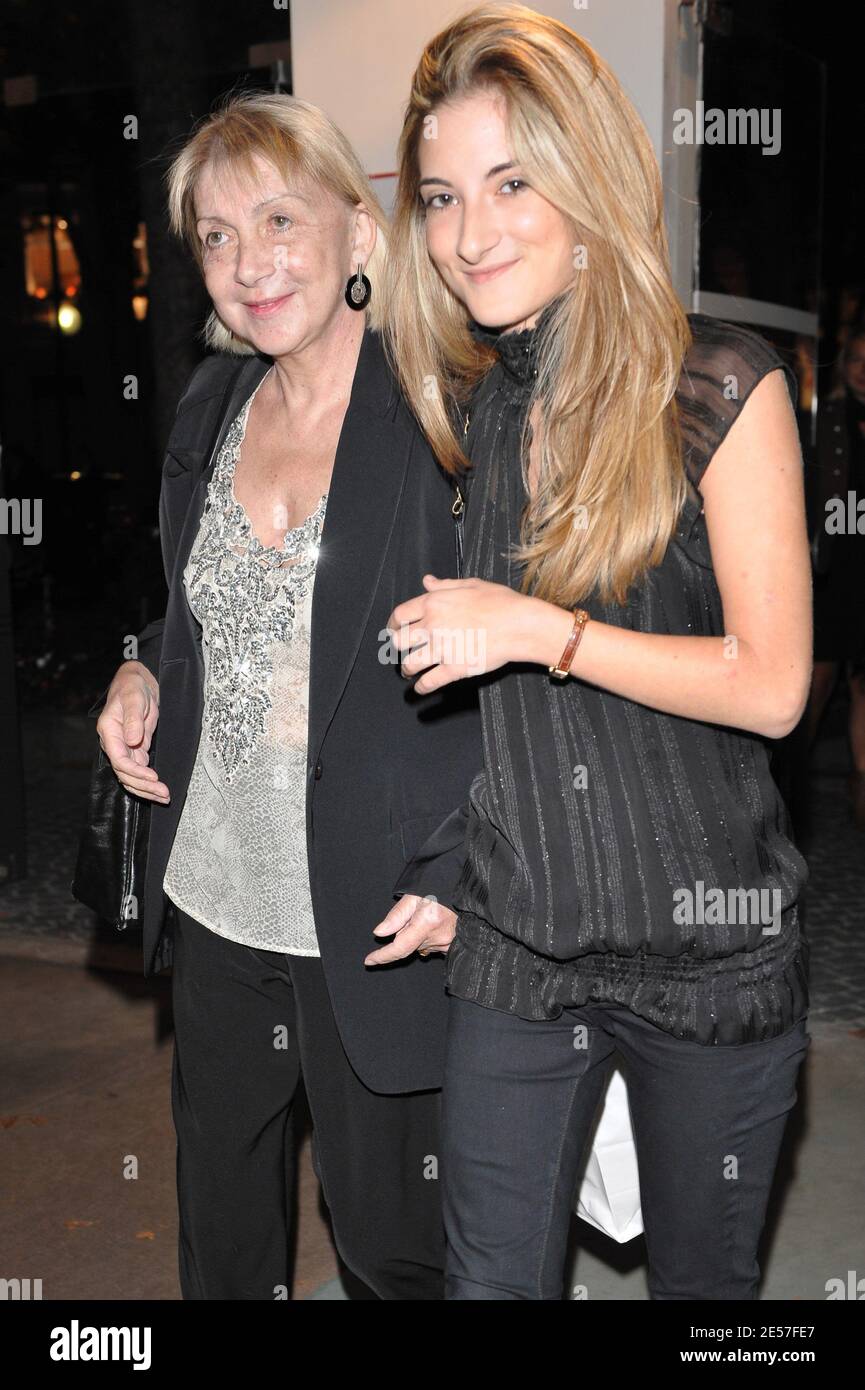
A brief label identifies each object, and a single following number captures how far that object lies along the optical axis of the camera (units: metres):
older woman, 2.41
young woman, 1.87
